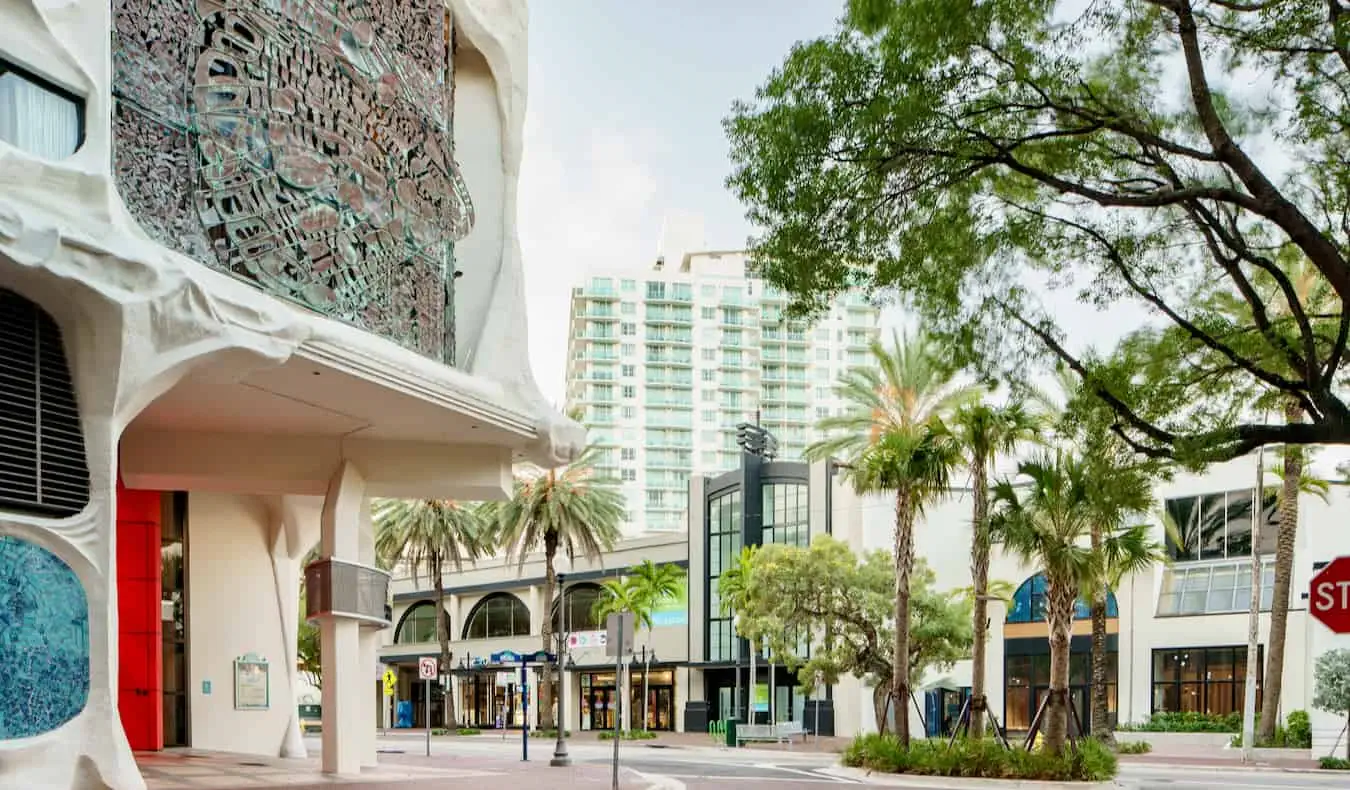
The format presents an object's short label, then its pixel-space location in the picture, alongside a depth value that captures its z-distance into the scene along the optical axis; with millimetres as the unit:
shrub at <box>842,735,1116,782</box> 27016
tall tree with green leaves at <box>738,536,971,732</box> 45750
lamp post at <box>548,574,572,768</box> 32297
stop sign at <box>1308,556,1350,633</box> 7699
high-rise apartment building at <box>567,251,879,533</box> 145500
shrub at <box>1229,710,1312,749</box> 42750
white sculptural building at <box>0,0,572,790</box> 15242
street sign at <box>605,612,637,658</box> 21531
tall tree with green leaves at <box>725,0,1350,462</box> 11688
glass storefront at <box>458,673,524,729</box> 80562
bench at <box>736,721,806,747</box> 51625
